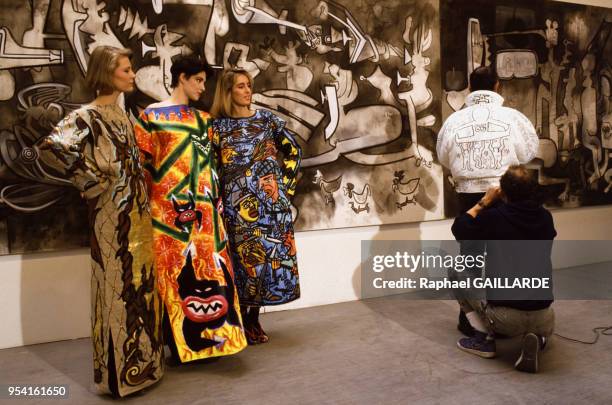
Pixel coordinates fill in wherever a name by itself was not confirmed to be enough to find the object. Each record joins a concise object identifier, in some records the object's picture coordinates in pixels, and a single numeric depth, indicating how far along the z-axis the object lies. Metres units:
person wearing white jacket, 3.47
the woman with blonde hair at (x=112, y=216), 2.71
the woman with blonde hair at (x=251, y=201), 3.42
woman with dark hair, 3.10
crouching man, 2.97
